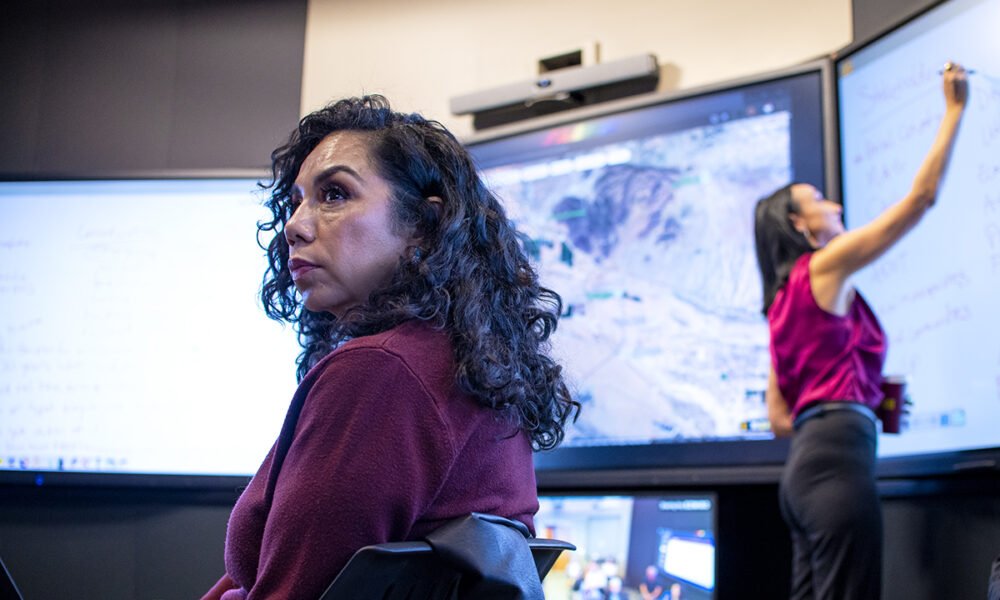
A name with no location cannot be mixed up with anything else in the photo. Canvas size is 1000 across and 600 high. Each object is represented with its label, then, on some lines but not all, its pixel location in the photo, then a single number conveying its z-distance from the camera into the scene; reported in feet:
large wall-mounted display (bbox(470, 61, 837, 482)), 9.83
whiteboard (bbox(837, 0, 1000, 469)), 8.00
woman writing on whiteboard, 7.01
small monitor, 9.17
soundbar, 11.61
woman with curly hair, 3.56
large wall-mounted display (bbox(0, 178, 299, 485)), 10.68
